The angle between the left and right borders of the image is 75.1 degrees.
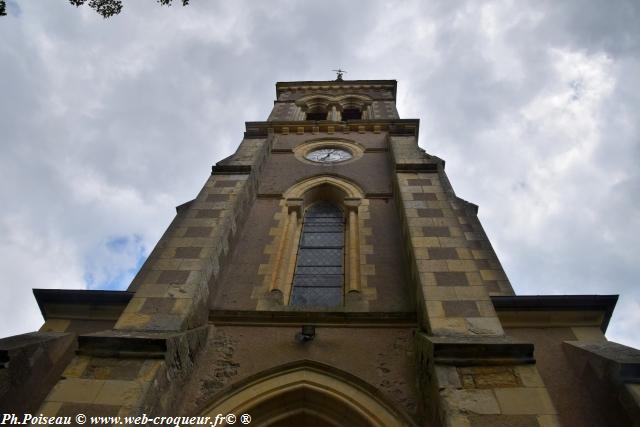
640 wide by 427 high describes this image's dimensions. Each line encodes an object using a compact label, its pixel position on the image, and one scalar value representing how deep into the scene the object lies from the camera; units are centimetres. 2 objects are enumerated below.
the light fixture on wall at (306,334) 534
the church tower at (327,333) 403
